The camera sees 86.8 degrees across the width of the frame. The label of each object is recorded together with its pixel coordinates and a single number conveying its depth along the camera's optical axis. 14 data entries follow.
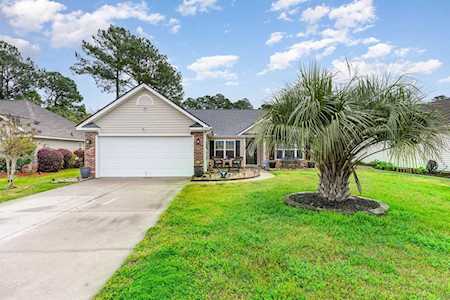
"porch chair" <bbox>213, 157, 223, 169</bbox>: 17.06
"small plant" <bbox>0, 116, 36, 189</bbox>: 10.37
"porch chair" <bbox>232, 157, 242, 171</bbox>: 16.13
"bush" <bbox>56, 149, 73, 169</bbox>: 18.25
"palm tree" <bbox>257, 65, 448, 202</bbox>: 5.42
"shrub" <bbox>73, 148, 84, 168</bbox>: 20.08
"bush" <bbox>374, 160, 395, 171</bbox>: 17.34
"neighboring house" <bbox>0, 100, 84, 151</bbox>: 17.72
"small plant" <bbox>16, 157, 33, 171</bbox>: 14.97
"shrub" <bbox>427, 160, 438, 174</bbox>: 15.16
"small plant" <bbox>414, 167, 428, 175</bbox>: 15.32
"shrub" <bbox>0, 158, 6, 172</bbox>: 15.03
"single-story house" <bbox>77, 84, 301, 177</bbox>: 13.23
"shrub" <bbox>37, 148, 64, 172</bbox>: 16.00
